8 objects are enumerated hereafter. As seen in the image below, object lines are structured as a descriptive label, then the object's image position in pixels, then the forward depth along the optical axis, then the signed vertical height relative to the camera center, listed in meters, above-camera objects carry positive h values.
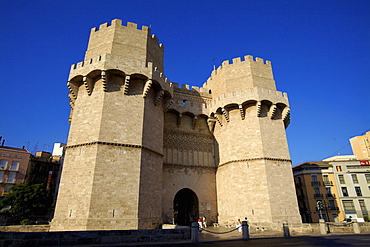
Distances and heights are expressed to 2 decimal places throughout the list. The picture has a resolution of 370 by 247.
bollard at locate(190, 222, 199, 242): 8.91 -0.74
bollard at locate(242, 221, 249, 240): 10.43 -0.85
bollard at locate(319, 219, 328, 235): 12.41 -0.92
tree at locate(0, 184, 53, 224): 22.33 +0.97
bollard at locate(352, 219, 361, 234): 12.89 -0.98
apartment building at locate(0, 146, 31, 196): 27.86 +5.39
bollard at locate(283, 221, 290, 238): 11.45 -0.96
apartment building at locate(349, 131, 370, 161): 37.56 +9.68
